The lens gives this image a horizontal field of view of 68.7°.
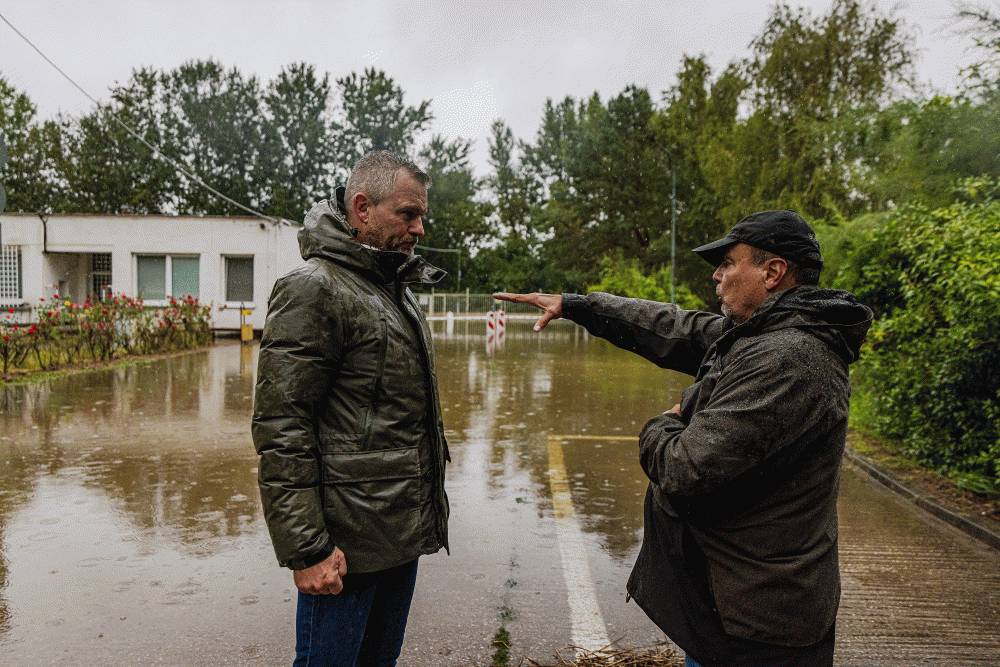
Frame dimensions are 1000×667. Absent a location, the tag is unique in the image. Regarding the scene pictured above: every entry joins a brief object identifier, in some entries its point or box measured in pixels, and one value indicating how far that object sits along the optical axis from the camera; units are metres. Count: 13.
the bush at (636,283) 32.19
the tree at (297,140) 48.78
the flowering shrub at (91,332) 12.64
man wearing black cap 1.84
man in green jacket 2.12
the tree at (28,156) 47.31
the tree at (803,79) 20.30
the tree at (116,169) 47.31
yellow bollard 22.22
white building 23.44
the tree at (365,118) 50.34
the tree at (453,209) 55.97
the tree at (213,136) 48.28
